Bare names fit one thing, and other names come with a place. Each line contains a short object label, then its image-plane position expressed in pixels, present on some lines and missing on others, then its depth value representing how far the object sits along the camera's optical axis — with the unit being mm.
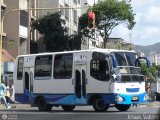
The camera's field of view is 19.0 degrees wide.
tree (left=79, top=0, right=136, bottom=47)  72812
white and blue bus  21953
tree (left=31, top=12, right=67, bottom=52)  58781
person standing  27662
